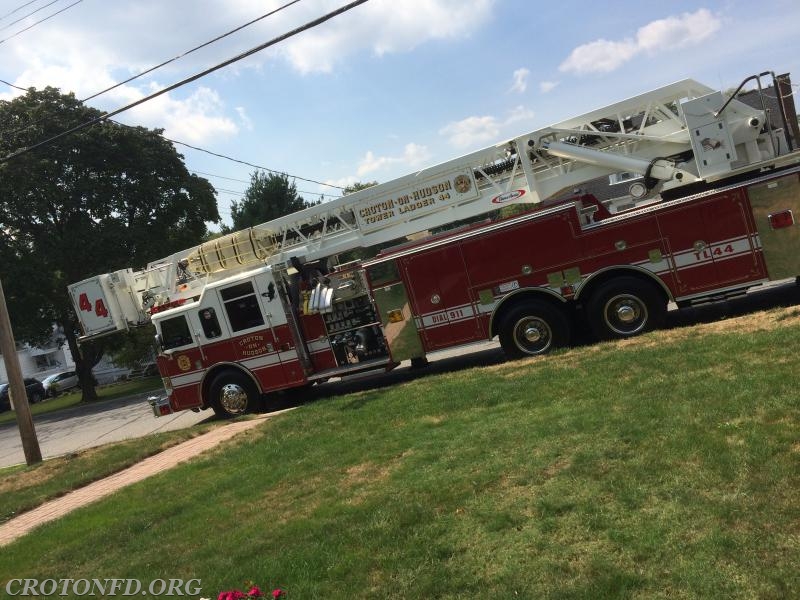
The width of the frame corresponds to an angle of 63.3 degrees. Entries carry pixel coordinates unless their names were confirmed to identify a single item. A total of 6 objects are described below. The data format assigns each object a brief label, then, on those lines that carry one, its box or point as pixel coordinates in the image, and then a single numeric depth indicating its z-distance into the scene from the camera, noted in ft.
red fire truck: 30.09
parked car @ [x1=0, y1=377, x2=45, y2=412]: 117.82
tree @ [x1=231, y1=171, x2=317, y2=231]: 129.55
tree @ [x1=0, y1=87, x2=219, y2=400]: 75.92
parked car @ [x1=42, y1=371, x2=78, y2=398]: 128.47
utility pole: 37.52
